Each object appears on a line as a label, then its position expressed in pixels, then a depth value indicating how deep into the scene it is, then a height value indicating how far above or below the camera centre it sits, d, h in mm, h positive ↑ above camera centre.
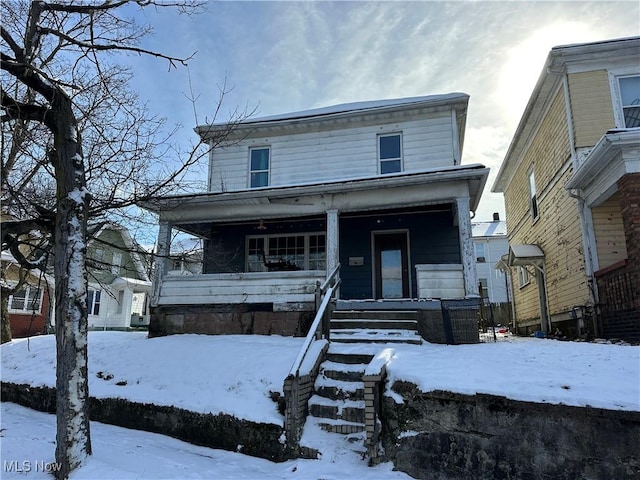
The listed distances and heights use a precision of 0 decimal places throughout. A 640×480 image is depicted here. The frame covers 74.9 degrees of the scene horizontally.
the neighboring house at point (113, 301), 24094 +1025
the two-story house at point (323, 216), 9258 +2701
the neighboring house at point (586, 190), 8047 +3076
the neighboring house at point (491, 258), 29469 +4372
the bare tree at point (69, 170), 4336 +2182
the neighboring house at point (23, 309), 19047 +409
